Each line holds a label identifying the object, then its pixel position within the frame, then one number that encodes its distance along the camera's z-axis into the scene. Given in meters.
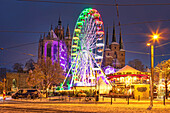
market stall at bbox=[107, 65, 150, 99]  30.47
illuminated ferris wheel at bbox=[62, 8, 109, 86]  39.78
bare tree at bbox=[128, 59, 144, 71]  116.56
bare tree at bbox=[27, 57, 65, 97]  39.53
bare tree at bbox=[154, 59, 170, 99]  29.86
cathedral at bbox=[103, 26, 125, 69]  133.50
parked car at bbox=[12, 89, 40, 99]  34.03
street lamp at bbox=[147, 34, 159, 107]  19.50
